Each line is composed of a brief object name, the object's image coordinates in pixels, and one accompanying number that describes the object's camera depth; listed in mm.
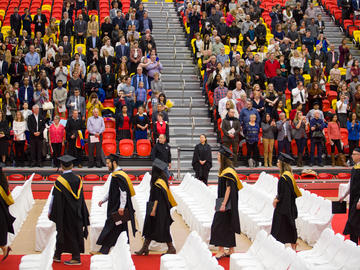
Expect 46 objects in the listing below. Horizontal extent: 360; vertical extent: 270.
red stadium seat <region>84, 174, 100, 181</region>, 16359
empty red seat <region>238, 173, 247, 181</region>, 16688
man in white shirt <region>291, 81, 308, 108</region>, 18953
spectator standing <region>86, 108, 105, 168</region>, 17062
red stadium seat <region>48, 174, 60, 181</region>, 16250
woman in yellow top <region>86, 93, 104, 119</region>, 17875
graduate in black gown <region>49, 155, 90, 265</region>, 9273
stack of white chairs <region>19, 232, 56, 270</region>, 6961
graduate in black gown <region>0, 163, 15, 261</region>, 9448
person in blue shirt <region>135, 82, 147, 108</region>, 18219
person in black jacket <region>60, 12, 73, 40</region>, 21781
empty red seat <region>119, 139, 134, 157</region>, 17688
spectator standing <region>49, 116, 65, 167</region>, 16922
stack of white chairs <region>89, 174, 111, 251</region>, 10391
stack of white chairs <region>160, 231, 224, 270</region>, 7240
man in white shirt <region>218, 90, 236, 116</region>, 17975
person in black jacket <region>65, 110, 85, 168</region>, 17062
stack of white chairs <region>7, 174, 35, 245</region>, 11695
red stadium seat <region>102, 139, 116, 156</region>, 17641
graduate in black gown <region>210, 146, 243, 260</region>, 9617
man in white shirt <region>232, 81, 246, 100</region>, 18594
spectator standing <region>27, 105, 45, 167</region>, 17000
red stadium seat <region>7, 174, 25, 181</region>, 16188
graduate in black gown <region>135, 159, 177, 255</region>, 9688
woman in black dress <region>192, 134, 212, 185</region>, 15438
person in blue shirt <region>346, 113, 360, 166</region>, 18172
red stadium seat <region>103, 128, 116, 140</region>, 18141
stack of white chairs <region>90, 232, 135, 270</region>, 7008
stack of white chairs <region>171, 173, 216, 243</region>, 10992
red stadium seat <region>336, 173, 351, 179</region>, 17177
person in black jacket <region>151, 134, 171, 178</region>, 15195
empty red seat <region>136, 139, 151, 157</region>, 17750
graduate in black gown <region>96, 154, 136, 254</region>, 9484
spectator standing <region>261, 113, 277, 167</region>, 17594
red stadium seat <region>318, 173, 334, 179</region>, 17094
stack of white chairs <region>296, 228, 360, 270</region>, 7832
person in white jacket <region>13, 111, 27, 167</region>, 17125
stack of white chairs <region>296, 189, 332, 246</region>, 11031
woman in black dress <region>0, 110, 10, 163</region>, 16875
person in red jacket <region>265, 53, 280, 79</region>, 20125
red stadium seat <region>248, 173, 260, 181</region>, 16688
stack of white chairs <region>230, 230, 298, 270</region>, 7340
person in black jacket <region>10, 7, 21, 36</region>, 22484
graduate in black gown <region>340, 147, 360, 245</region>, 9391
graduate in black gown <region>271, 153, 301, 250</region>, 9750
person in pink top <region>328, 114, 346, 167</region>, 18109
